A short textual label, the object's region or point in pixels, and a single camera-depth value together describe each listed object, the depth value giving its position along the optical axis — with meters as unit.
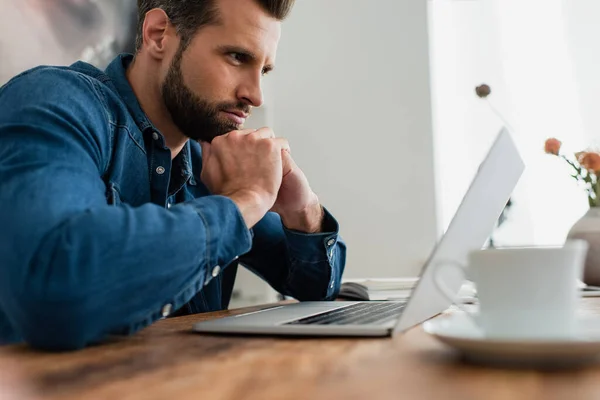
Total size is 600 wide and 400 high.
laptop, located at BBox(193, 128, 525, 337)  0.57
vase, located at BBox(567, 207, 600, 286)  1.40
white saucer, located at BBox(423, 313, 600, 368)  0.42
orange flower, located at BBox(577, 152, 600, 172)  1.53
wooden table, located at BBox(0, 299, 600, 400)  0.39
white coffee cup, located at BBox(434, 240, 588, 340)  0.45
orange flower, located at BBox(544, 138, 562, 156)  1.69
